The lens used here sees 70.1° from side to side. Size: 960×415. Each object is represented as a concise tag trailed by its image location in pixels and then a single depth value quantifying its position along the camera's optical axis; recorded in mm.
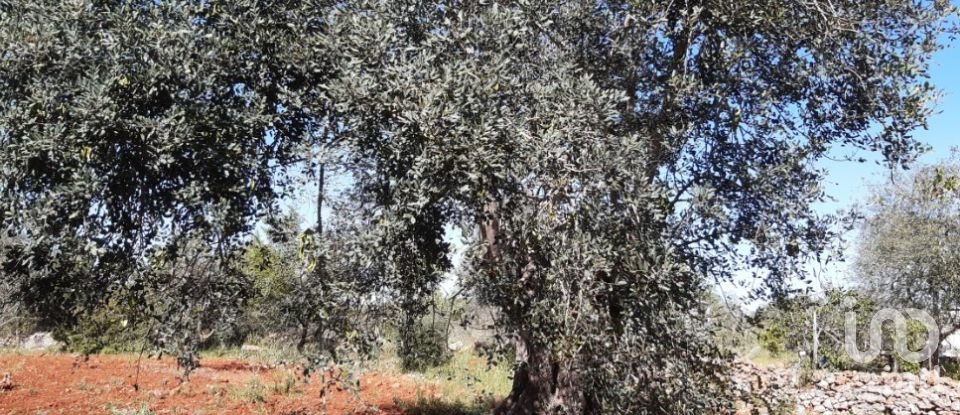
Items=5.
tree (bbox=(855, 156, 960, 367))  19469
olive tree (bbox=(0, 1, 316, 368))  5312
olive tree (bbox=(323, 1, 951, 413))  5430
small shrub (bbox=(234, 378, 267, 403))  12039
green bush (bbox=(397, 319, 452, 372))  7063
